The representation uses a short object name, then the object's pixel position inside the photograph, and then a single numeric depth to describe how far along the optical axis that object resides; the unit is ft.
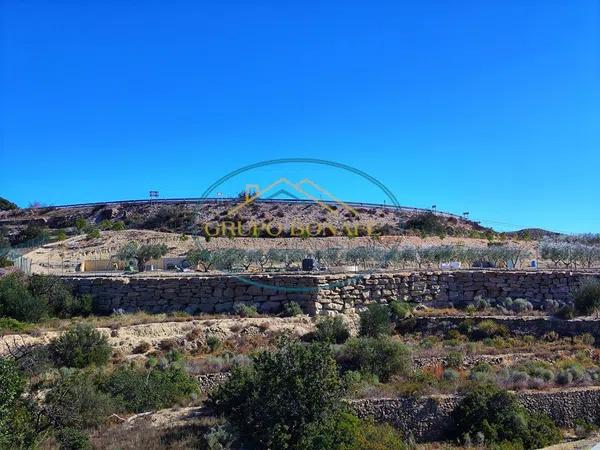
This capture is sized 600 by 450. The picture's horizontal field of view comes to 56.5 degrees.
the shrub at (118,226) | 149.18
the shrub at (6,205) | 223.92
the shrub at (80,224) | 158.24
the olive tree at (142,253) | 97.35
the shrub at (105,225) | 155.02
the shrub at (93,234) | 135.26
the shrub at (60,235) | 137.08
